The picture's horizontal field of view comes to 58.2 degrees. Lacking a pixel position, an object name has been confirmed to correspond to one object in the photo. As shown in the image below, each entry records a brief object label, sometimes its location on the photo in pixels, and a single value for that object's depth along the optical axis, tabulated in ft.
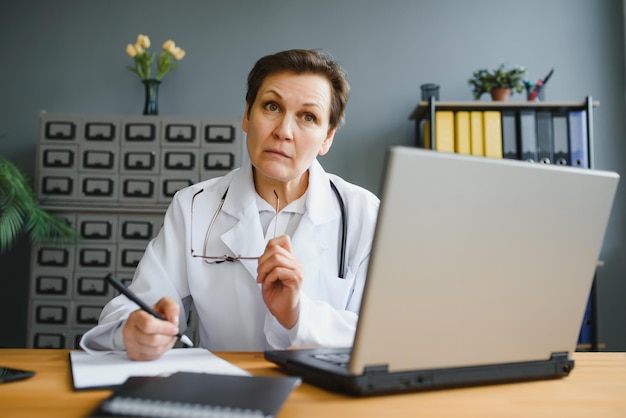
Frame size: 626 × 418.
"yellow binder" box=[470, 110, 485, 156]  9.46
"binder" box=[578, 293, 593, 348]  9.29
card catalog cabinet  9.71
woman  4.41
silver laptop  1.95
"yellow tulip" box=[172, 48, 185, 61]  10.46
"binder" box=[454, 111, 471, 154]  9.51
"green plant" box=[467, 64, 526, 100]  10.00
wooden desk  2.02
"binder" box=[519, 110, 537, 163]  9.43
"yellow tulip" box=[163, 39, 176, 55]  10.39
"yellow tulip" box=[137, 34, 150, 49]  10.28
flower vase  10.44
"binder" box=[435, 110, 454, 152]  9.55
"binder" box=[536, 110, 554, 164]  9.42
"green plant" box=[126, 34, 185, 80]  10.33
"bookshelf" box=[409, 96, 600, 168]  9.38
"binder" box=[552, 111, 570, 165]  9.46
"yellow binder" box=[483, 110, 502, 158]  9.46
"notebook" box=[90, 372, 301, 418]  1.76
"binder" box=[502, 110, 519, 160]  9.52
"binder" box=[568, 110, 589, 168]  9.41
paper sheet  2.41
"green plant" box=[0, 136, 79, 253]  9.00
